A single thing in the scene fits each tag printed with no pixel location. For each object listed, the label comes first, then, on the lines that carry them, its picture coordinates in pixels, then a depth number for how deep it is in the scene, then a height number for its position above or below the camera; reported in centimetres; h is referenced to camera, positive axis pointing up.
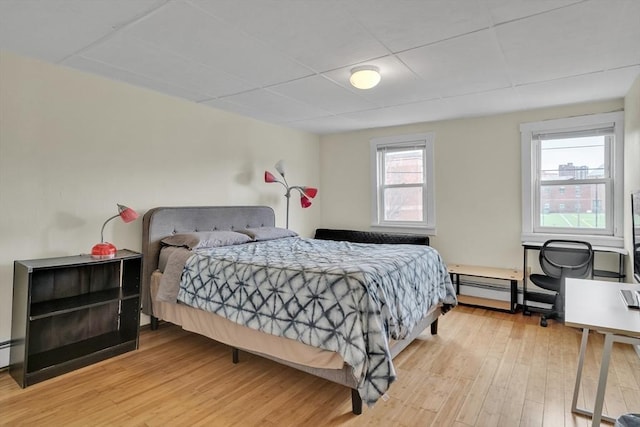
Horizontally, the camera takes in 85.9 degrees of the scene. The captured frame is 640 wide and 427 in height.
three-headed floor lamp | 451 +47
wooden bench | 386 -60
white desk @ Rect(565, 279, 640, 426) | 156 -44
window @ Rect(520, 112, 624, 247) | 366 +54
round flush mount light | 277 +119
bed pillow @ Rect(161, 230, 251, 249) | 313 -19
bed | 196 -56
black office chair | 336 -40
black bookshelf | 237 -77
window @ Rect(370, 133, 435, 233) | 480 +61
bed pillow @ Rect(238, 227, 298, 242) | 381 -14
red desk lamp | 272 -22
